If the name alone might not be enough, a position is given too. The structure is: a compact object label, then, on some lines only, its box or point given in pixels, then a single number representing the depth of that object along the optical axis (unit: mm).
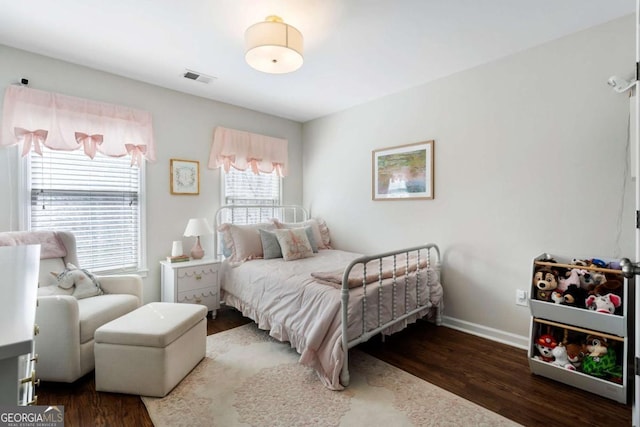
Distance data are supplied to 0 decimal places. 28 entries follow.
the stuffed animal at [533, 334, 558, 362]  2131
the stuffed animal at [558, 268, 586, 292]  2125
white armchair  1954
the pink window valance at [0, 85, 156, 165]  2496
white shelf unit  1865
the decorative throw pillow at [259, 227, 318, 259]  3302
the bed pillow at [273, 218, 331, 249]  3778
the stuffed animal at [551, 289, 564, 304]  2113
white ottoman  1895
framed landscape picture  3197
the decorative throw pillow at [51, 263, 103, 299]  2322
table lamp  3252
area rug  1728
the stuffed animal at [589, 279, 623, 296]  1989
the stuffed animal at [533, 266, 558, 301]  2188
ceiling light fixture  1934
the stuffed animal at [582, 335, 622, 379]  1906
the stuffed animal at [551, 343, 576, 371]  2037
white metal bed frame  2039
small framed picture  3398
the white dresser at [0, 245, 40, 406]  517
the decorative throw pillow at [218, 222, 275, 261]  3309
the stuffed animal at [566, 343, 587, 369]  2025
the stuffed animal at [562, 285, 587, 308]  2074
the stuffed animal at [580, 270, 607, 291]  2066
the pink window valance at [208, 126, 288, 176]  3717
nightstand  3045
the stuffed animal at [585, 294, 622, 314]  1940
